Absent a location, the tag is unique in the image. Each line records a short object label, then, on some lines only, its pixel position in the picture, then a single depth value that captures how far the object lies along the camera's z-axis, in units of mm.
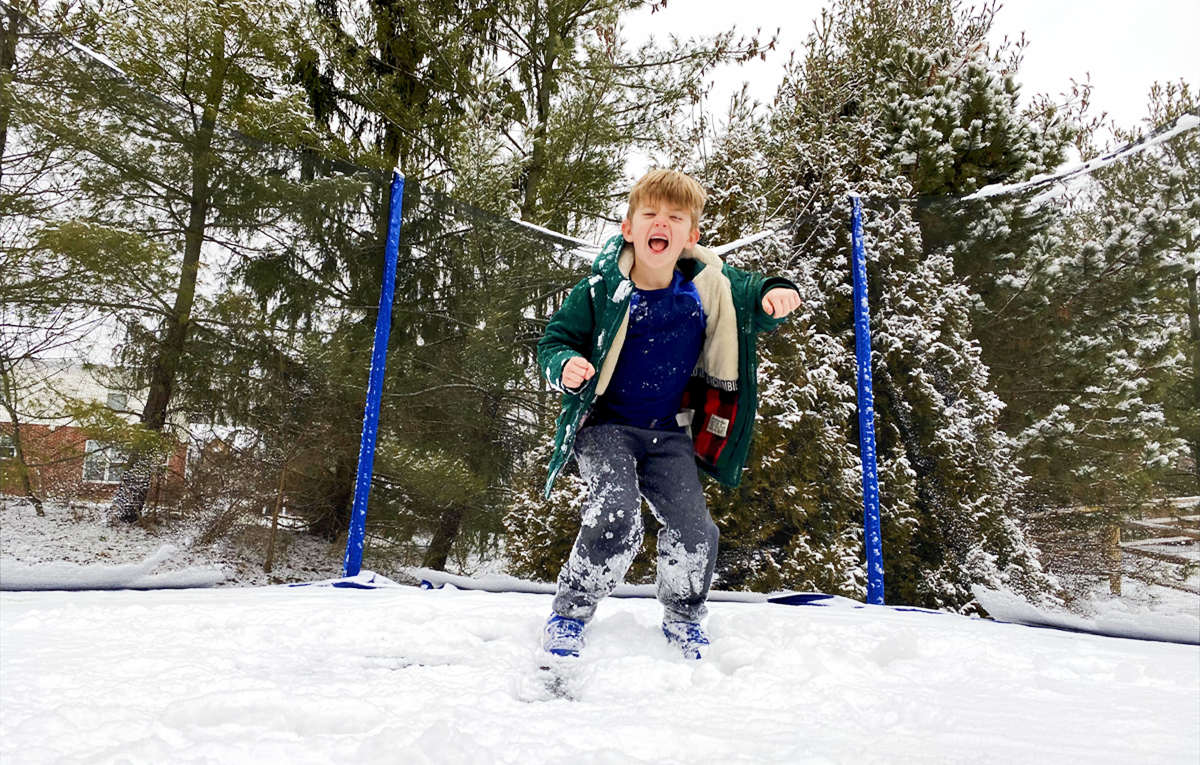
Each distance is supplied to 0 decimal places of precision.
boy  1624
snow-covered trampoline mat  942
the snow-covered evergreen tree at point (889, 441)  3732
